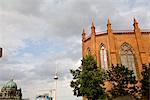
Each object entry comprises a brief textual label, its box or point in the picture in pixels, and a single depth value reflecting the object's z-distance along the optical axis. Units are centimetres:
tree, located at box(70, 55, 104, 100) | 3152
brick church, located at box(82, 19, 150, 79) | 4134
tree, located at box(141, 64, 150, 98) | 3459
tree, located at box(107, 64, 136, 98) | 3334
